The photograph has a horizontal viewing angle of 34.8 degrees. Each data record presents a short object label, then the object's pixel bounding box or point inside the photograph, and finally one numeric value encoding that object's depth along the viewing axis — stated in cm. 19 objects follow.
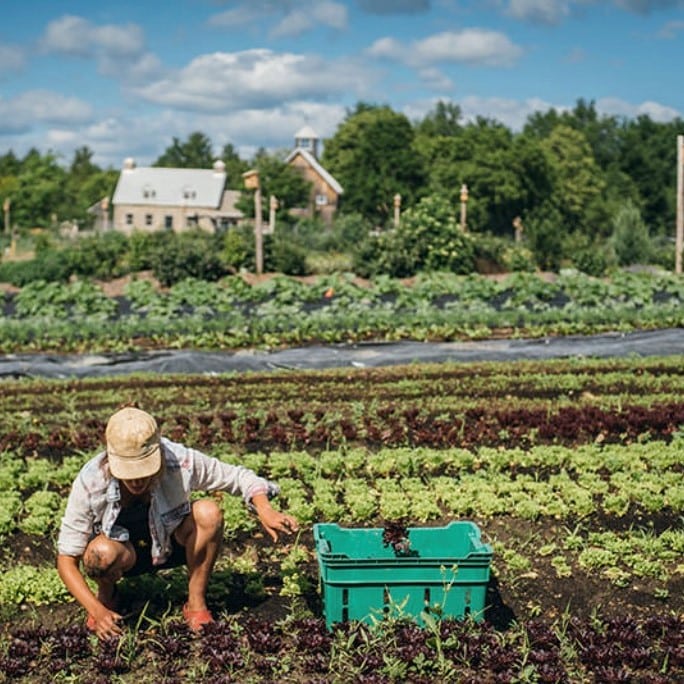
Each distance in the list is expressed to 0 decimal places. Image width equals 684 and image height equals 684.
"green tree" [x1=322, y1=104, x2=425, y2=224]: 6325
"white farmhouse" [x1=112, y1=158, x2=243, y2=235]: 7231
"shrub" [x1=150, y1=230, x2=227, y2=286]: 2569
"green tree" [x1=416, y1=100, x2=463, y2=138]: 10131
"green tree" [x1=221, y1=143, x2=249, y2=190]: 7338
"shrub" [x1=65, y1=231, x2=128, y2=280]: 2862
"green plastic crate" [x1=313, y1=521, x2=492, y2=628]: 534
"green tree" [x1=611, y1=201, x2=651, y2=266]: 3525
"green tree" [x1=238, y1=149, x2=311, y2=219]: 5722
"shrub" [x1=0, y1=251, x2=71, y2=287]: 2734
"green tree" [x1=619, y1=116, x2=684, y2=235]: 8144
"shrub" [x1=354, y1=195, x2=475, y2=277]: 2733
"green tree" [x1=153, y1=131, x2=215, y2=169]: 10250
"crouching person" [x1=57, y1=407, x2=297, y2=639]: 511
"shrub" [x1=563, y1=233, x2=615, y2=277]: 3155
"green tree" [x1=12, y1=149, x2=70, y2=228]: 5944
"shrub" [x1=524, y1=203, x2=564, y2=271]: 3212
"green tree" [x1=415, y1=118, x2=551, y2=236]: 6381
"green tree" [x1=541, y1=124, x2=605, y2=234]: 7644
